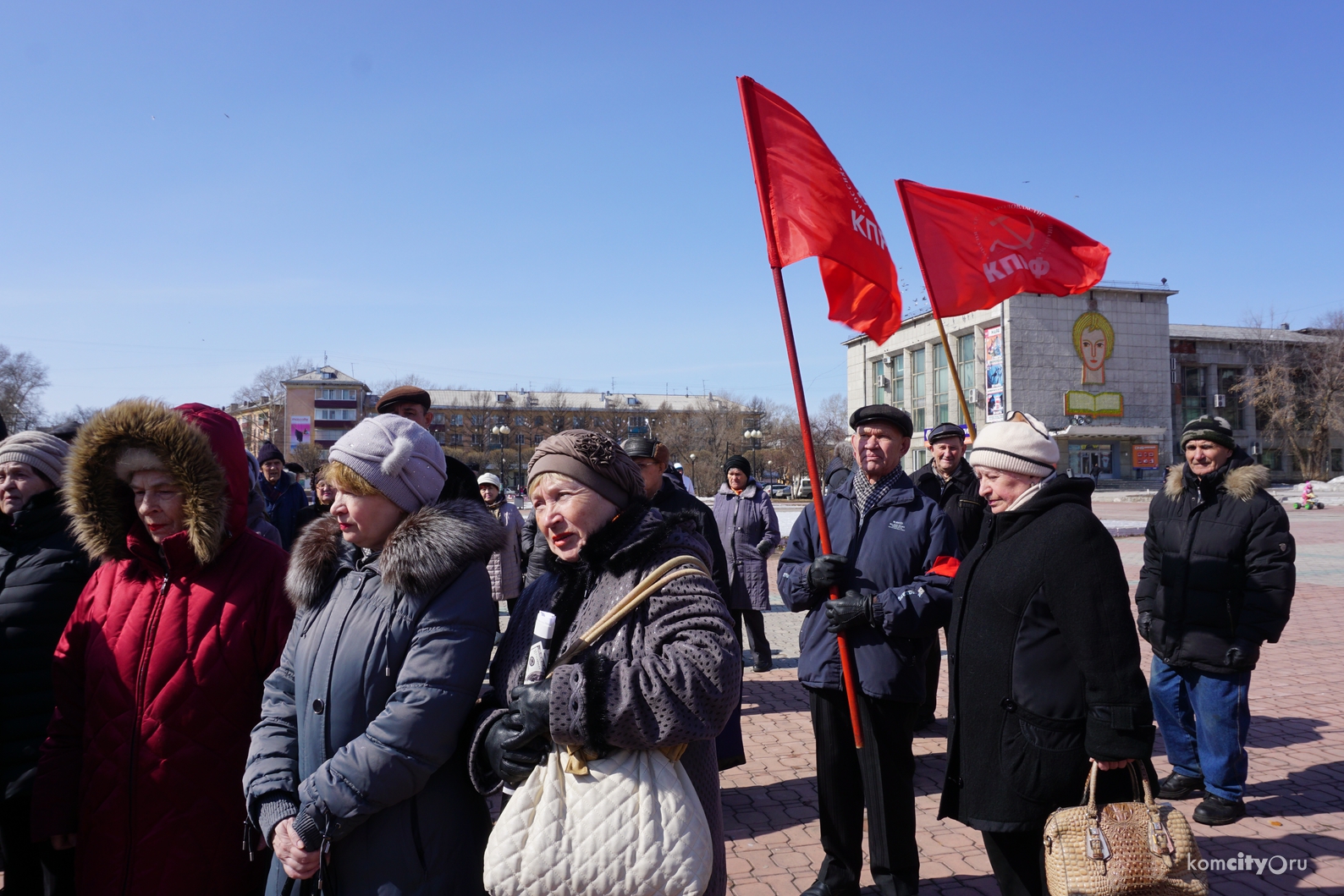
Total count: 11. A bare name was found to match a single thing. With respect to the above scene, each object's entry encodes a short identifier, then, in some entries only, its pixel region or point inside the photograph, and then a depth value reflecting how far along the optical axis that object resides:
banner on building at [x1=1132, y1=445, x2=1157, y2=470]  56.00
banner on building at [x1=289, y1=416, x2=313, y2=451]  80.81
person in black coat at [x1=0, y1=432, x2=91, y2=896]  2.88
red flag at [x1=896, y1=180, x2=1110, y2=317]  5.49
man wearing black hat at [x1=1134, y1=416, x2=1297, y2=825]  4.53
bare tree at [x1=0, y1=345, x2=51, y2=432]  50.34
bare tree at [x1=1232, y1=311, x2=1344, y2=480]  59.41
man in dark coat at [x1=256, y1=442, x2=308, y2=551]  7.67
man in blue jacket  3.59
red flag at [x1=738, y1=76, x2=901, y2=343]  4.27
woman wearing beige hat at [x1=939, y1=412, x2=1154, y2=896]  2.67
